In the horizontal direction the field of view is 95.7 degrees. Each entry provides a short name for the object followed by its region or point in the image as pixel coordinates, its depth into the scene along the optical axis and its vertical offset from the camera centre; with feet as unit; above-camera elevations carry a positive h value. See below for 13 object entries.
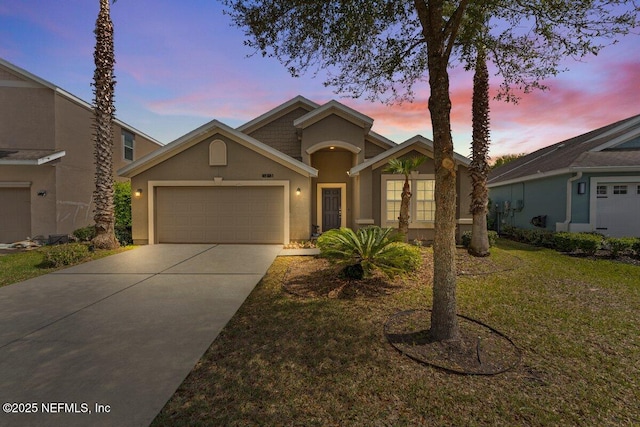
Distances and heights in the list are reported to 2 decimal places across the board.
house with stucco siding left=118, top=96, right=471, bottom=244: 40.06 +2.10
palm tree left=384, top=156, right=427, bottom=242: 34.91 +1.80
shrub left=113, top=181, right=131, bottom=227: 47.88 +0.59
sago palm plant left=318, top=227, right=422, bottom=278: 20.70 -3.31
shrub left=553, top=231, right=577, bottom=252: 34.76 -4.11
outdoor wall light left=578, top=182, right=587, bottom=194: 39.42 +2.96
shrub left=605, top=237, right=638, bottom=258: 31.78 -3.96
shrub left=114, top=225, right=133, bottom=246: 40.91 -4.32
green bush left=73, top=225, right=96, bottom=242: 39.81 -3.82
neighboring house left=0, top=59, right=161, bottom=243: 42.19 +7.61
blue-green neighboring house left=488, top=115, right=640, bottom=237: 38.75 +3.22
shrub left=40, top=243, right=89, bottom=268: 27.53 -4.81
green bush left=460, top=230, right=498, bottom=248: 36.47 -3.83
